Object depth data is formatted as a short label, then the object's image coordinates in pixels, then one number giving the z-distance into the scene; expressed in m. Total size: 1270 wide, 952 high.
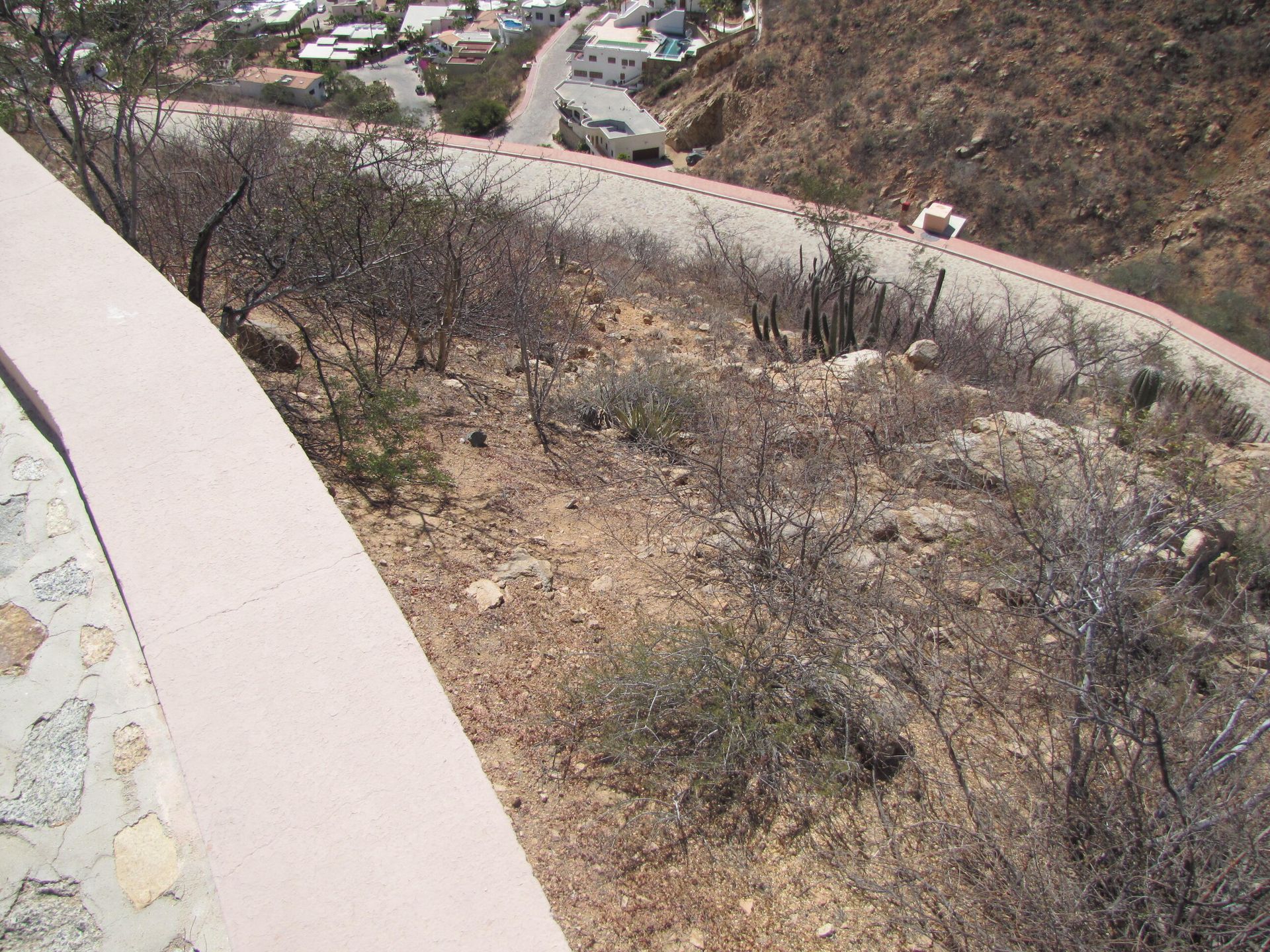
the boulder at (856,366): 7.44
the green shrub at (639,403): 5.63
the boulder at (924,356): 8.65
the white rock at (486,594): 3.29
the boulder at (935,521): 4.79
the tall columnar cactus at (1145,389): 8.44
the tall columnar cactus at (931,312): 9.92
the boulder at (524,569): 3.54
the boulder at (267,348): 4.97
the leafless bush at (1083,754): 2.17
